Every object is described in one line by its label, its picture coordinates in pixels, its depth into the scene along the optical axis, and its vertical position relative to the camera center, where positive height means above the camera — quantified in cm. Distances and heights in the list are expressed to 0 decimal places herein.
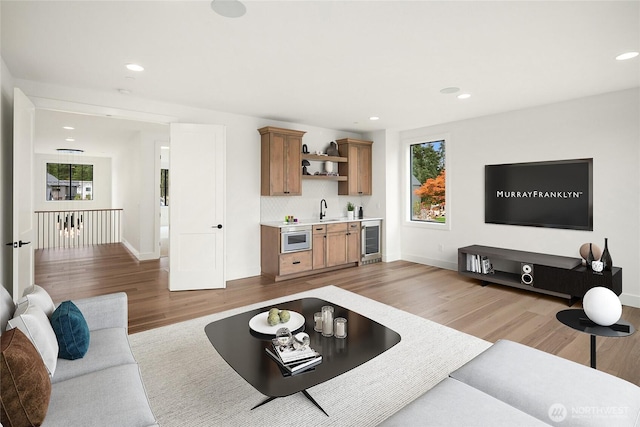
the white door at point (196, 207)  461 +7
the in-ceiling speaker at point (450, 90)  391 +148
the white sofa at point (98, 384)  139 -86
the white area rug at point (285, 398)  203 -124
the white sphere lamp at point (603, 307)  196 -57
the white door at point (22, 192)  292 +19
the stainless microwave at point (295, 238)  520 -43
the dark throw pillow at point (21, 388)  126 -70
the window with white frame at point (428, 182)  608 +58
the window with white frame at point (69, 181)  1019 +96
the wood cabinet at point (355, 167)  641 +89
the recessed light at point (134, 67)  322 +144
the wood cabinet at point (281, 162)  532 +83
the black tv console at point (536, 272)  388 -80
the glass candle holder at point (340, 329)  223 -80
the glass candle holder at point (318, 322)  232 -79
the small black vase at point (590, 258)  402 -57
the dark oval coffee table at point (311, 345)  175 -87
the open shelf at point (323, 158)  589 +100
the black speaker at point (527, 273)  439 -83
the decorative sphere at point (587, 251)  401 -48
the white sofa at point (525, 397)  133 -82
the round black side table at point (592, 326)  195 -70
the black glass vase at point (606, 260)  391 -57
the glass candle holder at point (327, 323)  227 -77
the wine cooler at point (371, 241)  633 -58
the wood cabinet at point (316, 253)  521 -70
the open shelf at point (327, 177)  591 +64
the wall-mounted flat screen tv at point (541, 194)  434 +26
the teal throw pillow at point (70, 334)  188 -71
